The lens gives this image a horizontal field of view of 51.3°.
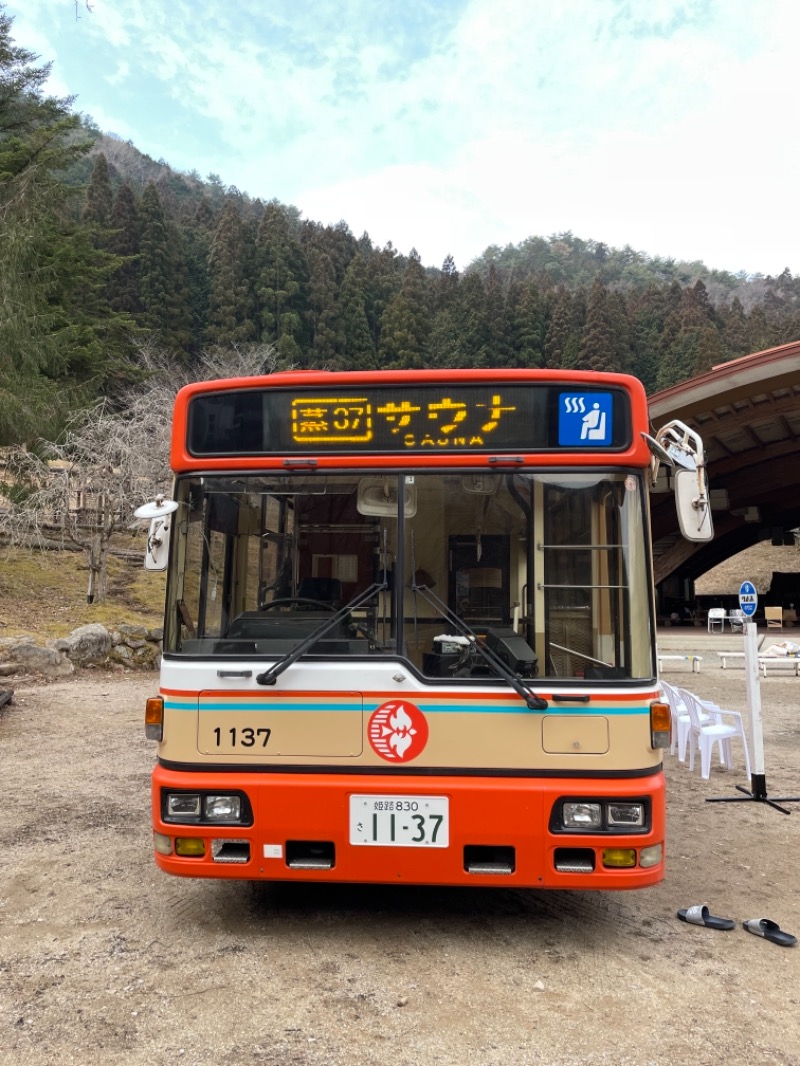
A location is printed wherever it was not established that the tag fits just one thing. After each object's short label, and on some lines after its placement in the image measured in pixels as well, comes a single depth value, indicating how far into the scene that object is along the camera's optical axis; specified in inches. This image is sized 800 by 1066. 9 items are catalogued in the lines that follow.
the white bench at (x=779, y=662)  624.1
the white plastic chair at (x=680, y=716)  308.2
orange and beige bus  134.9
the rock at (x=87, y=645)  547.5
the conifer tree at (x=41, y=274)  719.1
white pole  259.9
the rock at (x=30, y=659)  506.3
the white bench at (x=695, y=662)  629.1
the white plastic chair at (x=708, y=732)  283.6
